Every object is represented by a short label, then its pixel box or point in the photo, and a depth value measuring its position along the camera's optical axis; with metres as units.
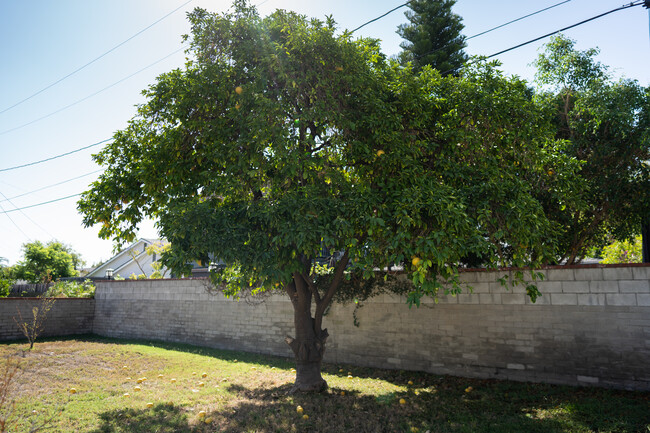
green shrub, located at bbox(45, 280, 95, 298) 16.53
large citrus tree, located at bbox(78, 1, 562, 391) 5.21
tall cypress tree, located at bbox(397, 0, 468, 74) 16.38
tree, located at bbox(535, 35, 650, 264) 7.70
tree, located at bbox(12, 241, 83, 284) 28.31
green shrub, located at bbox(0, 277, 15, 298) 15.61
